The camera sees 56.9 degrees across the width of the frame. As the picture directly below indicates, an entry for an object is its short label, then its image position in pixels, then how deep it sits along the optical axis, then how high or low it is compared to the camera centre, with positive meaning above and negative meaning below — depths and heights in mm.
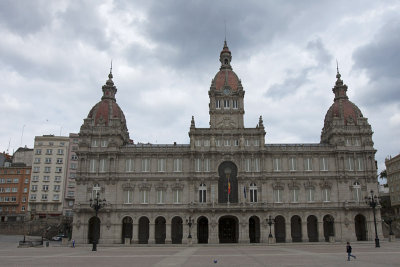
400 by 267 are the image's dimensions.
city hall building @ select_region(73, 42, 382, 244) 71625 +6400
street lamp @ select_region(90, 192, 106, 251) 49062 +1353
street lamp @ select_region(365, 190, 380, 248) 50338 +2368
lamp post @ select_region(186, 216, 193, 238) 67756 -665
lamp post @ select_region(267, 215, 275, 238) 67688 -458
